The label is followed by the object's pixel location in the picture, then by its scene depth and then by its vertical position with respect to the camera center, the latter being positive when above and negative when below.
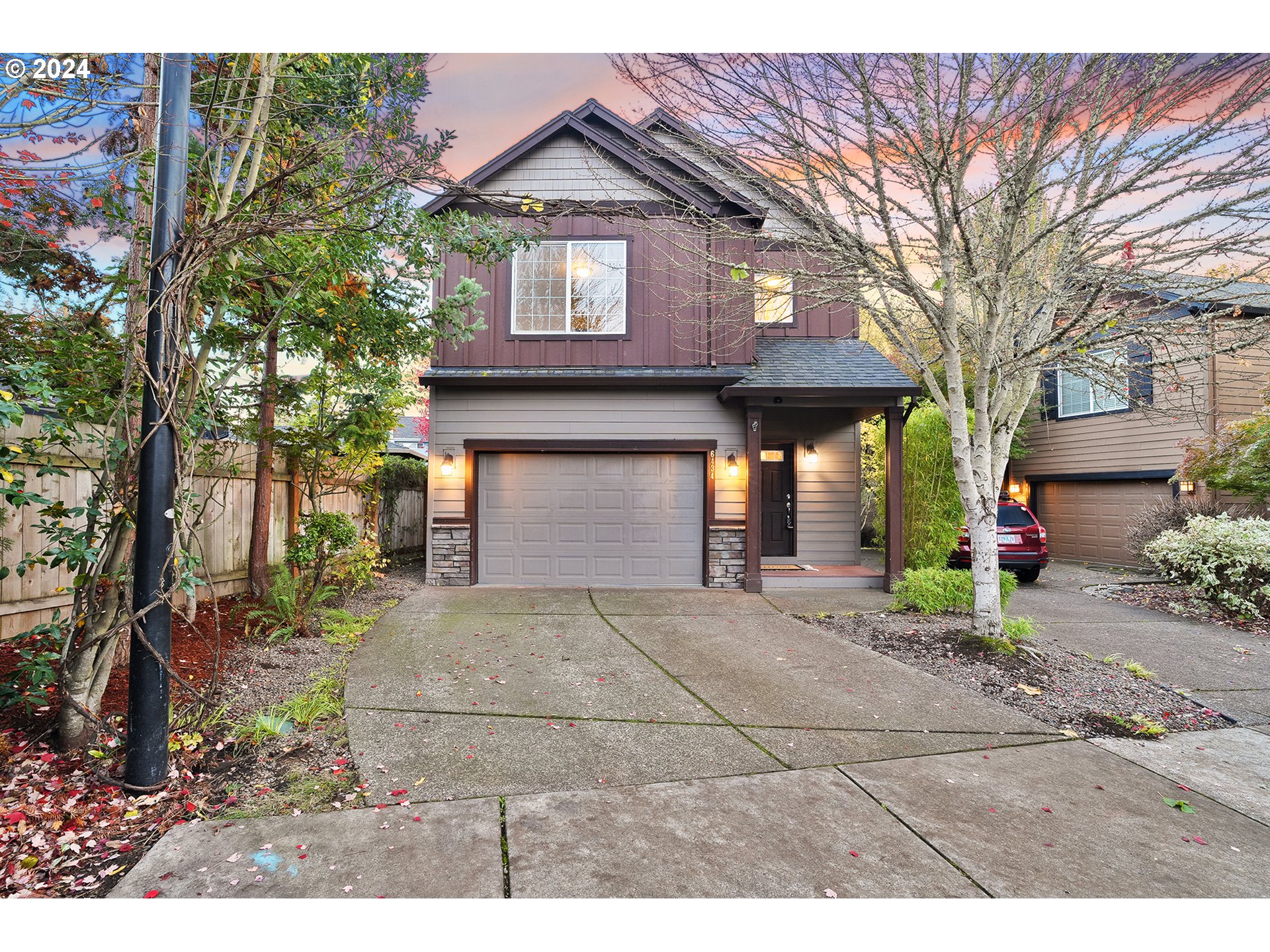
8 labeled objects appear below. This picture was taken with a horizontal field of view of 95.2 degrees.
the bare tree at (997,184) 4.44 +2.65
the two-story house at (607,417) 8.40 +1.20
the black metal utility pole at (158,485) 2.61 +0.05
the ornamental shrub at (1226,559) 6.61 -0.68
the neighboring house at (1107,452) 10.50 +1.04
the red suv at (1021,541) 9.11 -0.63
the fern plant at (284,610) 5.23 -1.05
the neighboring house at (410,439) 13.74 +2.01
